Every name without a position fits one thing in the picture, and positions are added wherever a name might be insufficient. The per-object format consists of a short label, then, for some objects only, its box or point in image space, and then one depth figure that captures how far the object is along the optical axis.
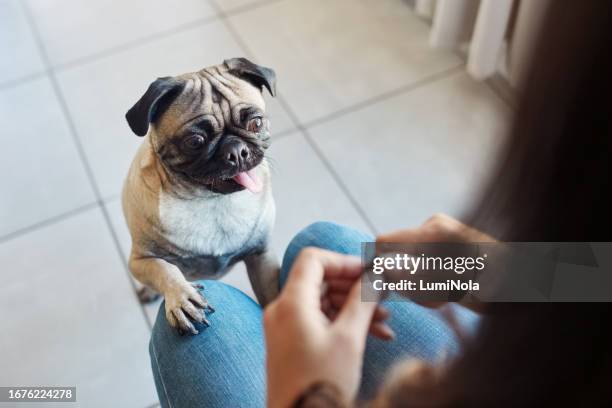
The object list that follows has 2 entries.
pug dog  0.95
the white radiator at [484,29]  1.63
